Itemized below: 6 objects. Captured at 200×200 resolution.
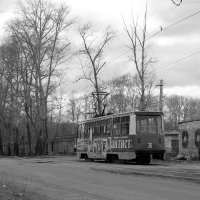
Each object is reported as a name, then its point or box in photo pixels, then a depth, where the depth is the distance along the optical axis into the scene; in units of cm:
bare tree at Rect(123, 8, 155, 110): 3791
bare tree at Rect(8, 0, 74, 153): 4903
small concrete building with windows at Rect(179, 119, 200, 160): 2978
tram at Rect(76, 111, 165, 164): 2552
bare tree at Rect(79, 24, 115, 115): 4659
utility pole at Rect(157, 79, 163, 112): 3978
